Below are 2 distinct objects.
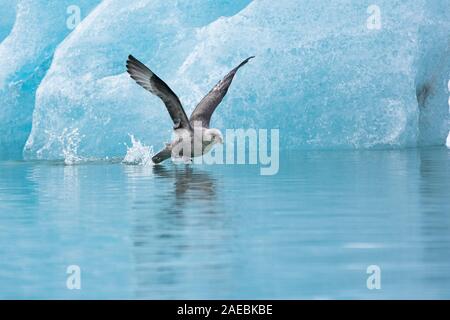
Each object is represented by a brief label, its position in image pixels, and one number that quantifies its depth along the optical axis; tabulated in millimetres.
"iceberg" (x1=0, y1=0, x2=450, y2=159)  16844
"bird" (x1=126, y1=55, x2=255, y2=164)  9469
